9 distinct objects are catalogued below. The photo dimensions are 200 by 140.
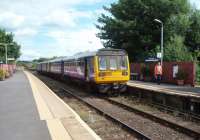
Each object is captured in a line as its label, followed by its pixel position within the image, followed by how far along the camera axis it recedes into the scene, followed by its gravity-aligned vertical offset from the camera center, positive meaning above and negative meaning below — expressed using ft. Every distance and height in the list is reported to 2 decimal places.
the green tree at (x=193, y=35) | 78.69 +13.39
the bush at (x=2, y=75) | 65.06 -2.80
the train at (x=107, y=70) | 34.82 -0.57
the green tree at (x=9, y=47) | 135.71 +15.62
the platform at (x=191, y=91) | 31.41 -4.24
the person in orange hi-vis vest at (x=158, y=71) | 45.85 -1.01
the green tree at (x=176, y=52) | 61.12 +4.86
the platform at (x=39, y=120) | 14.60 -5.13
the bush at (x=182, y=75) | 46.42 -2.00
